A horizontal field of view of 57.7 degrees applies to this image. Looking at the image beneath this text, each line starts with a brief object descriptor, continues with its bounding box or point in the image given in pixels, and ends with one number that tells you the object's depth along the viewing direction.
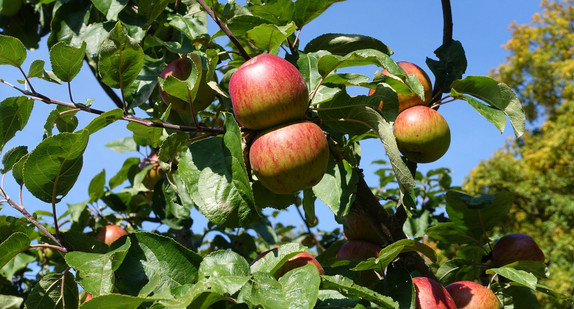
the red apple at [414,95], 1.33
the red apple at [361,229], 1.63
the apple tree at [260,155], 1.00
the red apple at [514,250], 1.59
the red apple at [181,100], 1.25
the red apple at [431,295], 1.18
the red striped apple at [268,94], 1.01
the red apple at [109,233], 2.12
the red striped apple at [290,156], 0.99
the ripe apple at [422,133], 1.22
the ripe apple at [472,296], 1.29
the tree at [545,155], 9.17
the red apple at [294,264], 1.17
